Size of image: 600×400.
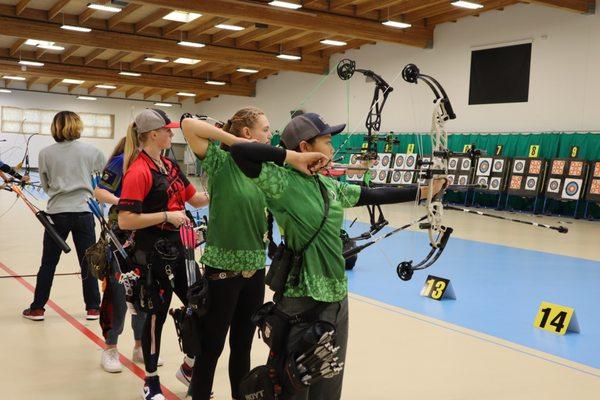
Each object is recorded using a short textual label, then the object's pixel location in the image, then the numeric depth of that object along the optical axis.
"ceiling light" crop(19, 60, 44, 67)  20.03
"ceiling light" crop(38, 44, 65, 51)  18.47
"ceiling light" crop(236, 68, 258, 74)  20.83
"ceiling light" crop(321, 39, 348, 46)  16.66
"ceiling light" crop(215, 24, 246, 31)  14.83
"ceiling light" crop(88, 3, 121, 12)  12.71
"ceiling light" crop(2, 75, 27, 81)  23.41
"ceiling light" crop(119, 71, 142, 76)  21.92
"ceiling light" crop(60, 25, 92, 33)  15.05
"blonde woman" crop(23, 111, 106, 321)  4.08
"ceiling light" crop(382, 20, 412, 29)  13.94
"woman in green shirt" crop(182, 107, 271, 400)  2.41
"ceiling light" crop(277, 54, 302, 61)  18.05
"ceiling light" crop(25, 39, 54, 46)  17.66
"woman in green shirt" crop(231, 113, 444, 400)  1.92
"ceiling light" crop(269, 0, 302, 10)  12.28
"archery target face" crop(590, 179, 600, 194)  12.44
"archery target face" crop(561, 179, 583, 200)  12.73
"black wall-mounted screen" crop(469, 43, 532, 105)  13.76
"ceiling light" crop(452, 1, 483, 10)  12.10
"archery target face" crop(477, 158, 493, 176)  14.64
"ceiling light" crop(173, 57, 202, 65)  20.25
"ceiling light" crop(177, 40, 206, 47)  16.57
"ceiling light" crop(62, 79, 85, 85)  24.78
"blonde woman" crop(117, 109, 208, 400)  2.75
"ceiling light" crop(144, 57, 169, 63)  19.79
